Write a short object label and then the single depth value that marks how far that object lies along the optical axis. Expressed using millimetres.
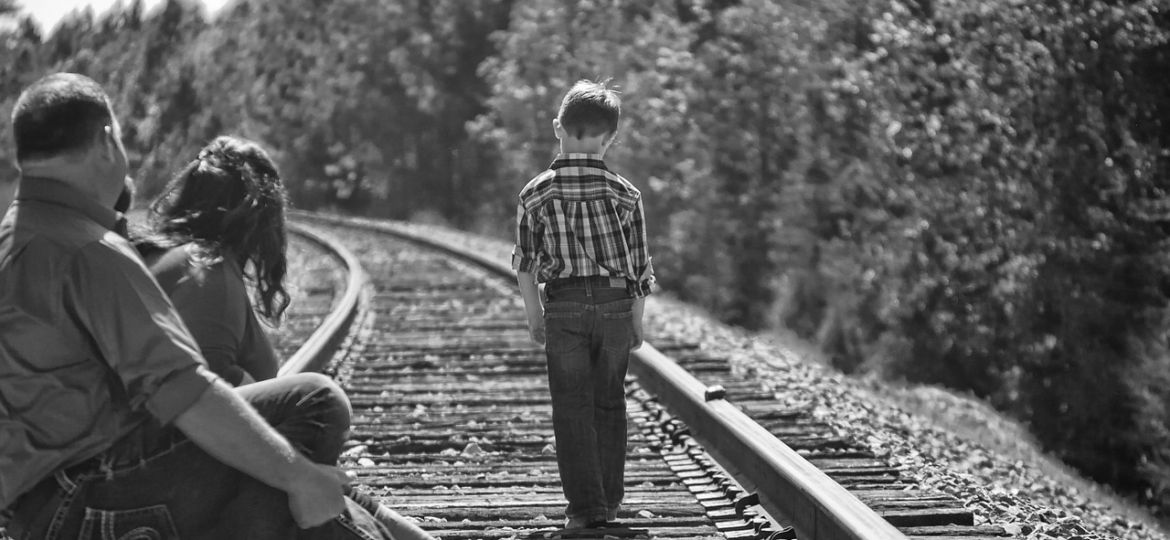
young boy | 9055
